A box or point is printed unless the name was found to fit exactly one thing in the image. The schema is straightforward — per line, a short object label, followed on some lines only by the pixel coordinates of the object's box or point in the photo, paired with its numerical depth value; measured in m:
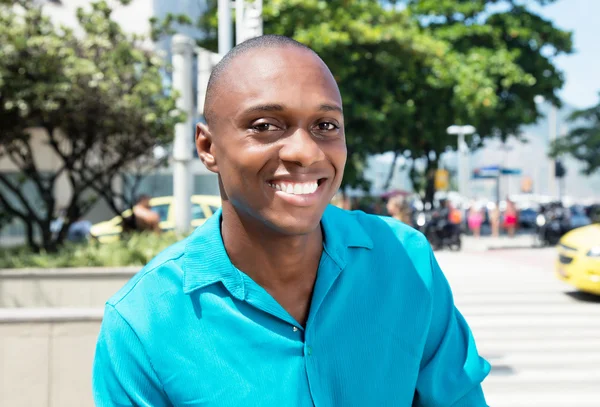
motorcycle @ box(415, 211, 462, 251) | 21.45
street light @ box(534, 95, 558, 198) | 45.09
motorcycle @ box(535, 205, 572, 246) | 23.23
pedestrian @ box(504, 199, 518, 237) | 26.91
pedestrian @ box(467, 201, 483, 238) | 26.88
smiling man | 1.31
